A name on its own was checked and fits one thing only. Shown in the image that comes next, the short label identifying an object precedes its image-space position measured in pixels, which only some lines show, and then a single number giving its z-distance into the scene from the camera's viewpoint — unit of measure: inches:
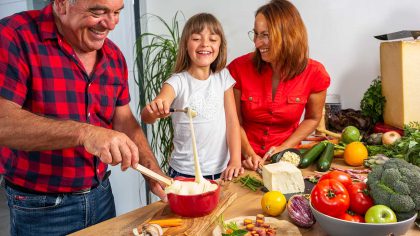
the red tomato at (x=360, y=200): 48.5
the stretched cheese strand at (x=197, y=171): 59.6
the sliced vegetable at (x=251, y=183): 67.2
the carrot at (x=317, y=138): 98.2
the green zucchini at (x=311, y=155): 77.1
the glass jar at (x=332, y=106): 117.9
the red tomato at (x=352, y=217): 46.7
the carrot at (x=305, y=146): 90.2
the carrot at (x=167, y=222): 52.2
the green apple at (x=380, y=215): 45.1
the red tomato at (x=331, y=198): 47.1
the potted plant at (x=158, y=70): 134.0
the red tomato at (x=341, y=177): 52.1
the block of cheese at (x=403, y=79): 101.8
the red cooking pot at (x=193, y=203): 53.2
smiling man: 53.4
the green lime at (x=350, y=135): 88.2
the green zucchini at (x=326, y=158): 74.6
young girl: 86.0
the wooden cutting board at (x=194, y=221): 51.1
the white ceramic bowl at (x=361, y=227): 44.6
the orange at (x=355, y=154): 77.7
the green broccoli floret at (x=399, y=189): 46.3
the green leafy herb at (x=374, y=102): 111.7
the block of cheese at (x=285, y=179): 61.9
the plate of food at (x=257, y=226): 49.0
